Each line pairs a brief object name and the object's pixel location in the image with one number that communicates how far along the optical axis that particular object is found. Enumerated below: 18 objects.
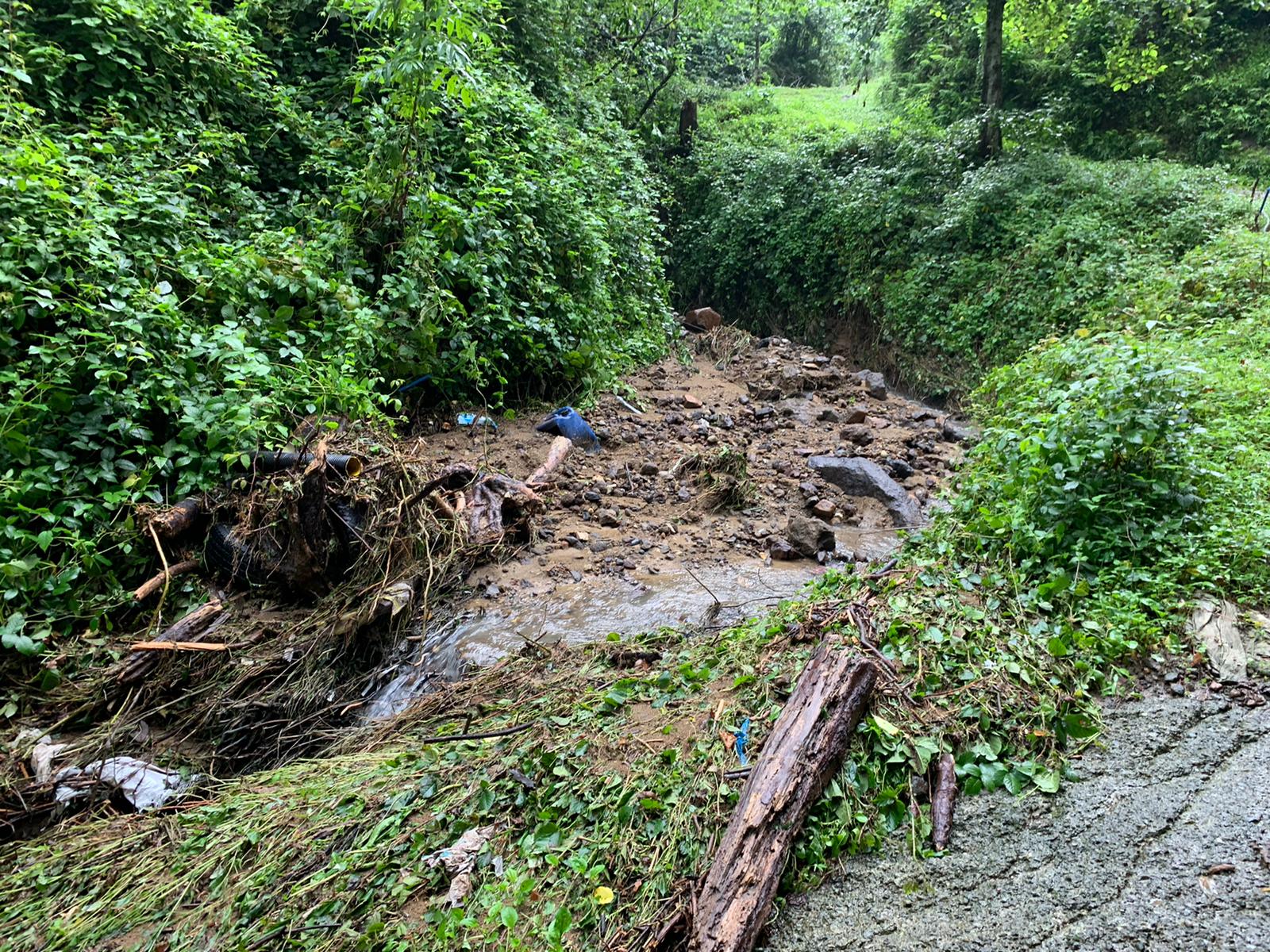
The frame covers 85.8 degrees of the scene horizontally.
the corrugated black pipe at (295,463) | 4.31
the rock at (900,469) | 6.80
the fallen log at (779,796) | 2.05
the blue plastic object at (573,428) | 6.92
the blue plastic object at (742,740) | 2.59
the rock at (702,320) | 12.26
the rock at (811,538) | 5.20
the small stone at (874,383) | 9.35
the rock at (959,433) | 7.56
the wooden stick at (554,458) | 6.04
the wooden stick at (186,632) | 3.52
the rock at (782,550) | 5.23
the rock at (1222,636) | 2.57
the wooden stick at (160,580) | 3.87
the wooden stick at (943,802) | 2.26
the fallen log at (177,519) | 4.00
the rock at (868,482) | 5.97
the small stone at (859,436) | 7.53
